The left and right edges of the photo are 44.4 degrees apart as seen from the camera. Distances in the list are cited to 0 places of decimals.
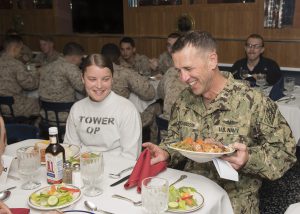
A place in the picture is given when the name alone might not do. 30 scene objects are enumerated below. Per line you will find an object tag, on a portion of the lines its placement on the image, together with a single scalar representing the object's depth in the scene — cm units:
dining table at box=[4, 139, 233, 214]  158
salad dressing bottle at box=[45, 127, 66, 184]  176
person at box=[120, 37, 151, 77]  587
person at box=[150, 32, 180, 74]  582
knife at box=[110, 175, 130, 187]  178
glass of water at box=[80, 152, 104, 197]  168
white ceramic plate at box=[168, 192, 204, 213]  150
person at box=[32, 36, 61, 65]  691
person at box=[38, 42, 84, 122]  435
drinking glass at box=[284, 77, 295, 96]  413
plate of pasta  162
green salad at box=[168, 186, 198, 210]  153
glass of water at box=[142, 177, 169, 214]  144
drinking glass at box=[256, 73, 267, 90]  432
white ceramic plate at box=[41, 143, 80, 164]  213
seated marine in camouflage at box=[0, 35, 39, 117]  467
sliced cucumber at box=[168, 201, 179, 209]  152
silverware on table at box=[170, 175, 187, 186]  180
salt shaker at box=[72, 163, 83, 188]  179
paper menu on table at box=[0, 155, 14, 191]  185
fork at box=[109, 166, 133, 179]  188
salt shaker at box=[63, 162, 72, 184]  180
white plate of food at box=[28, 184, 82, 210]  157
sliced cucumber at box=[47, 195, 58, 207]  157
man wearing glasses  493
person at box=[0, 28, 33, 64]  678
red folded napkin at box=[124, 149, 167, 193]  173
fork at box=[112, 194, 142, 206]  159
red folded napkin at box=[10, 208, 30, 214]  153
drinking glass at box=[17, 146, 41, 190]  177
